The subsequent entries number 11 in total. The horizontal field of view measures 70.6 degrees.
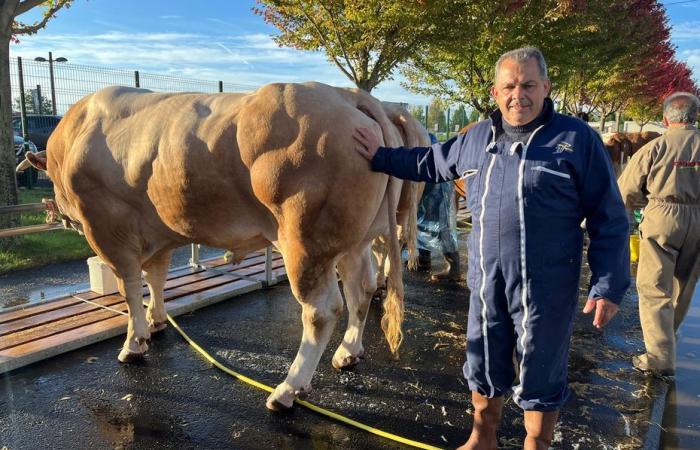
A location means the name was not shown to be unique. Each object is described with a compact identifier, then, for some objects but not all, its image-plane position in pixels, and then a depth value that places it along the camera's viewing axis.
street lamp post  9.06
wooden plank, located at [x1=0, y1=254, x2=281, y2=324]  4.30
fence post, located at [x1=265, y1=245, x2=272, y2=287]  5.62
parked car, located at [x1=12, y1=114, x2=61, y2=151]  12.68
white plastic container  4.93
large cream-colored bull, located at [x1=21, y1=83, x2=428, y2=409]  2.83
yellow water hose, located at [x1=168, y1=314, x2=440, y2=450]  2.79
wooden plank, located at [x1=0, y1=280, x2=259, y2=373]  3.60
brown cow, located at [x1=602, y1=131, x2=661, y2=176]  11.16
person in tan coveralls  3.46
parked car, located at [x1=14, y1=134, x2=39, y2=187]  11.66
